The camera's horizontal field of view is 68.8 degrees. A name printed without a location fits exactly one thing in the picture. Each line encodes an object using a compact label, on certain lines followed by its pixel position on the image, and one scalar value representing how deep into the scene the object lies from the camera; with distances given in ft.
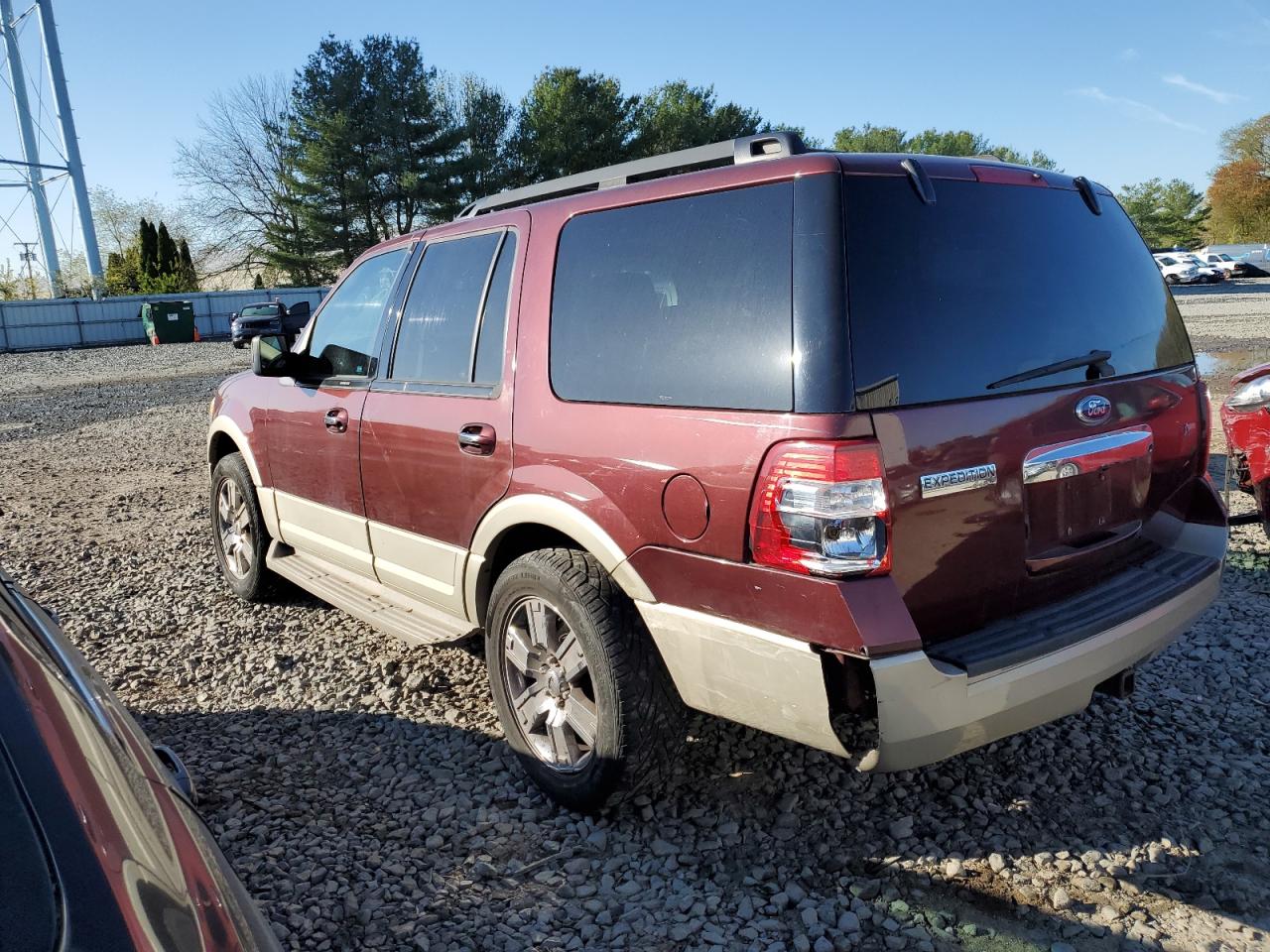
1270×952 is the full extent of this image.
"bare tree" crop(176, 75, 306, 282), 163.73
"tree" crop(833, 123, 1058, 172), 255.91
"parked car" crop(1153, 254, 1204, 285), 156.76
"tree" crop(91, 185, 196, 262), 211.20
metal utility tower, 128.67
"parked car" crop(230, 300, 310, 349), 87.25
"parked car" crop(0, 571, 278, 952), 3.71
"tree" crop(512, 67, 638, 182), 140.97
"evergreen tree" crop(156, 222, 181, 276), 135.74
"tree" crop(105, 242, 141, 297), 140.74
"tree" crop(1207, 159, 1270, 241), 232.12
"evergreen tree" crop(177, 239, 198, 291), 137.08
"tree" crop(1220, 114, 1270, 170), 227.61
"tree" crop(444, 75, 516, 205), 137.18
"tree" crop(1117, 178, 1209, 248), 289.12
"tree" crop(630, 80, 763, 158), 153.99
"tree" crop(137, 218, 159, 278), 135.03
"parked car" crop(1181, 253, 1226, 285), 157.99
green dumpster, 105.81
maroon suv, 7.76
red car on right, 15.34
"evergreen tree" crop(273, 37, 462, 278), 132.98
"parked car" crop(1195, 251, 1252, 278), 170.30
